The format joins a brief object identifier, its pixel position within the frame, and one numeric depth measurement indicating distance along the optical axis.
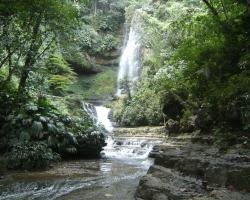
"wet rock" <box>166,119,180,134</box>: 14.20
